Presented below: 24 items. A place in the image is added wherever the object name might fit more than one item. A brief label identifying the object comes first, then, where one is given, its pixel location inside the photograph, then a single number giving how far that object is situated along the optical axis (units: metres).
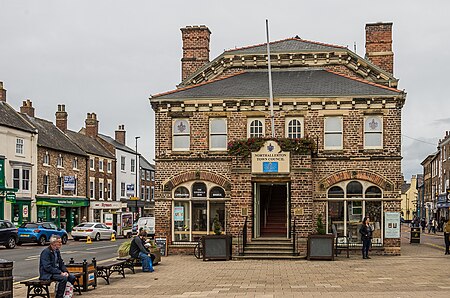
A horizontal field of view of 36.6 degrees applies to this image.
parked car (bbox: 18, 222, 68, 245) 40.09
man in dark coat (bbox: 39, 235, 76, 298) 14.05
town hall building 28.44
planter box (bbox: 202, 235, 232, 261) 25.64
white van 44.53
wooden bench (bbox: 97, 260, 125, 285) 18.39
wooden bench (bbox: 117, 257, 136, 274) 20.86
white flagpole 28.22
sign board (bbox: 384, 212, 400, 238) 28.36
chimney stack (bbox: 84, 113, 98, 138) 66.81
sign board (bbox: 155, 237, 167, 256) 27.75
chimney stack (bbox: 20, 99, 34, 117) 55.09
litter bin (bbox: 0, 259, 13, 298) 13.64
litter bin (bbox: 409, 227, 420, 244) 39.06
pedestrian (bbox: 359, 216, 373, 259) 26.23
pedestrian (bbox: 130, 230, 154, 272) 21.52
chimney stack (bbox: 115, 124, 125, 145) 74.69
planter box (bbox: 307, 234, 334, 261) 25.34
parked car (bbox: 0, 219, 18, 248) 36.03
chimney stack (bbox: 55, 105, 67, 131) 60.34
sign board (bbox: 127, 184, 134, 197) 67.43
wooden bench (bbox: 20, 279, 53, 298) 14.10
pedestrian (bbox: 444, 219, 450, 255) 29.08
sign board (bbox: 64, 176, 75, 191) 55.00
